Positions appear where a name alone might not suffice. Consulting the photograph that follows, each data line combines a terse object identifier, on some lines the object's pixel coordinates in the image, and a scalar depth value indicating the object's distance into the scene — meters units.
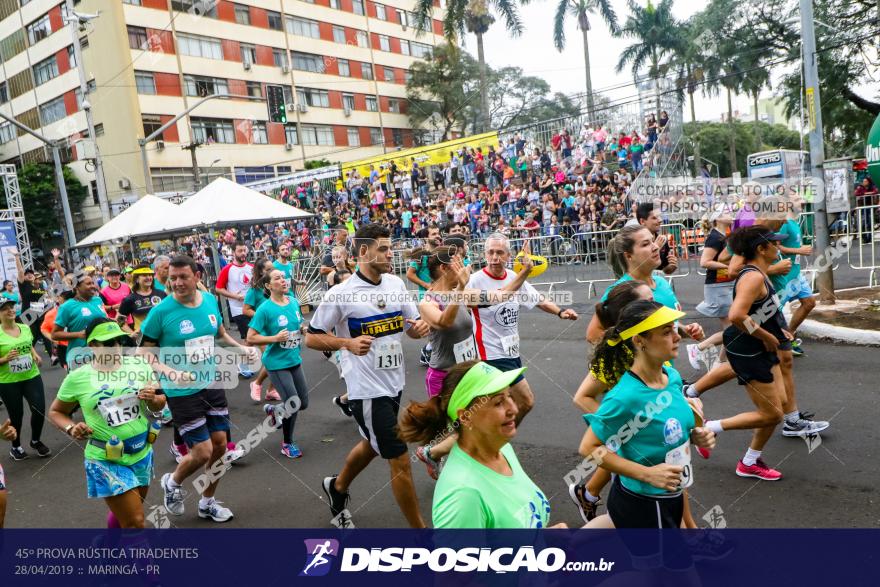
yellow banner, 25.45
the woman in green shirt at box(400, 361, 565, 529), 2.05
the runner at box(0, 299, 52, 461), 6.74
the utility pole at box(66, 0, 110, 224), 19.01
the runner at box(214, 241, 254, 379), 10.41
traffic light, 20.70
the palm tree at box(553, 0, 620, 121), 29.73
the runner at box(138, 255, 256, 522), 4.79
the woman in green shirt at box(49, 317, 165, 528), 3.81
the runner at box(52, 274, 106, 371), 7.80
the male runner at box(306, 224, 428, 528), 4.18
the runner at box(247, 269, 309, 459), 6.06
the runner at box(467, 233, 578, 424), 5.20
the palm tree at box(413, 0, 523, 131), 29.31
